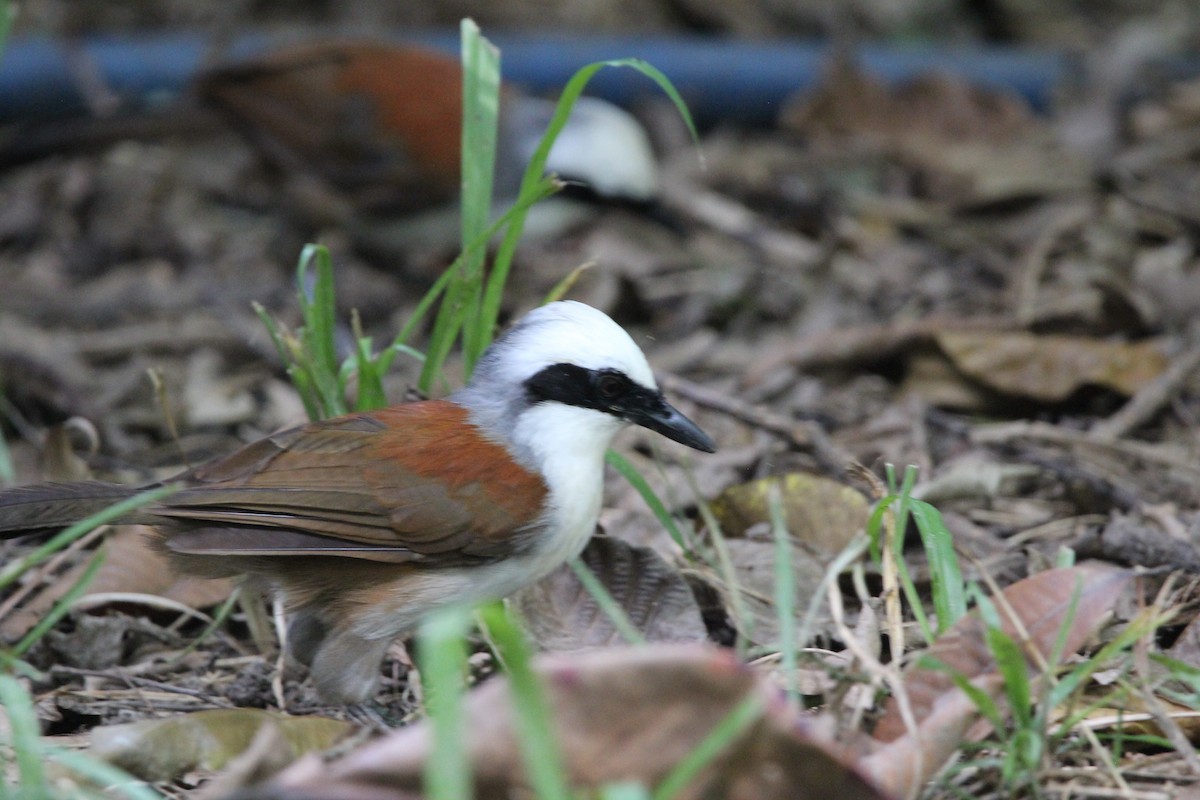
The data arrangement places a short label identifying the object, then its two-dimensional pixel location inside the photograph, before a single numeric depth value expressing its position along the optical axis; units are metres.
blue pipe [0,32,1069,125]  17.03
